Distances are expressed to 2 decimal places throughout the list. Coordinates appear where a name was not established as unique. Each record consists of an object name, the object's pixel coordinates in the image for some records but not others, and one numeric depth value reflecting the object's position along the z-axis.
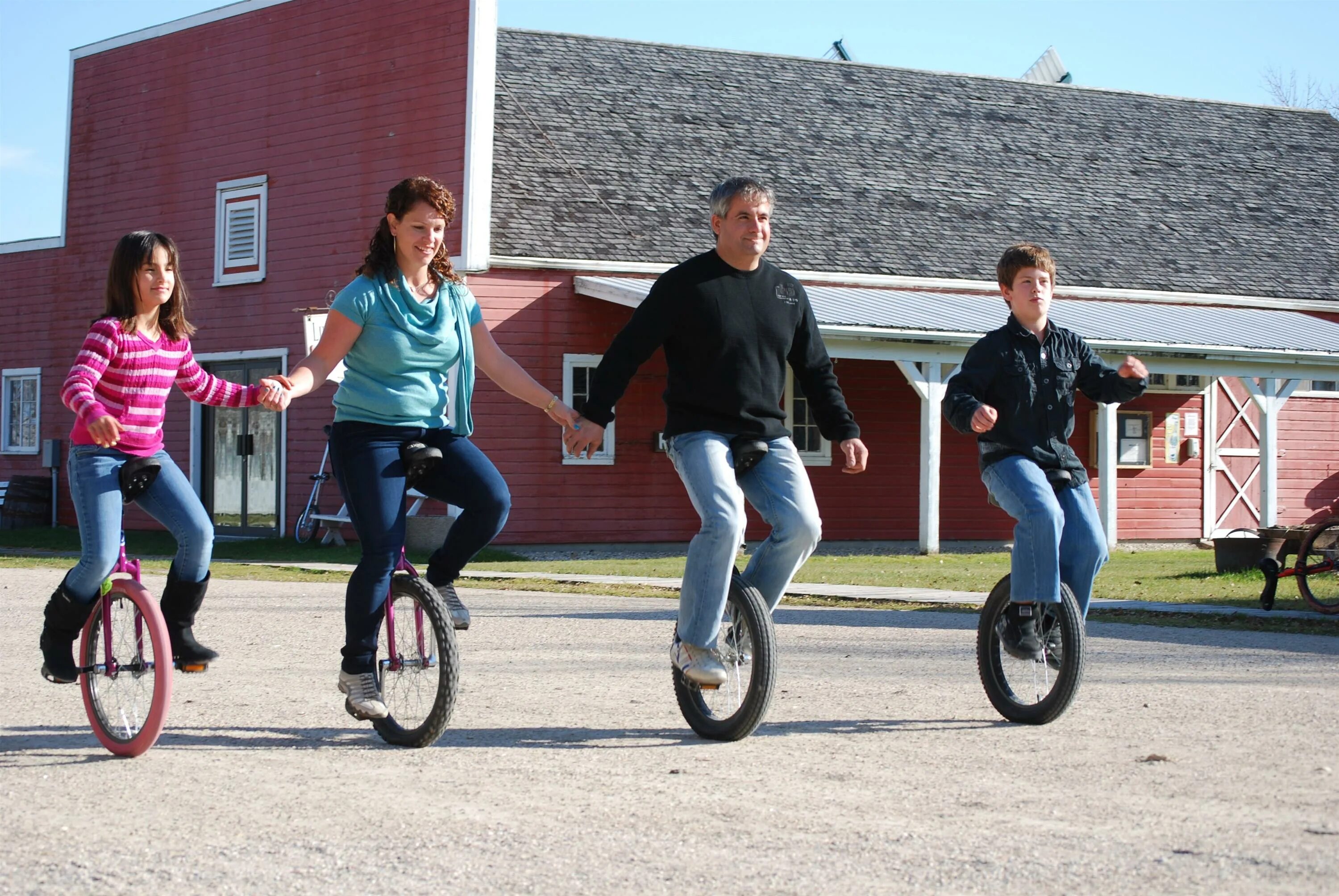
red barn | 42.81
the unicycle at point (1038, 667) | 12.33
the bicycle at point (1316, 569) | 23.39
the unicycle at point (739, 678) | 11.67
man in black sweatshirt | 11.95
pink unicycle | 11.28
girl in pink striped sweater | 11.57
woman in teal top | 11.64
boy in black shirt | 12.65
